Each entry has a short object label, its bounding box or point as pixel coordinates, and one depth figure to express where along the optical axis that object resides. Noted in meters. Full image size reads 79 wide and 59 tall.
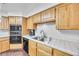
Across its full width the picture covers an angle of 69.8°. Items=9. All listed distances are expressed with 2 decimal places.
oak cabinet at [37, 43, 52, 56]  1.27
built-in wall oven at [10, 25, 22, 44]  2.96
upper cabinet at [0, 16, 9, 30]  2.92
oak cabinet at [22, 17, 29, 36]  3.02
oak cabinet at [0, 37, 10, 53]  2.58
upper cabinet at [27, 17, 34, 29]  2.58
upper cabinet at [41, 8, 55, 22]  1.45
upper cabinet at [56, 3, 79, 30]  1.02
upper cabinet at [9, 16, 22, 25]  2.97
